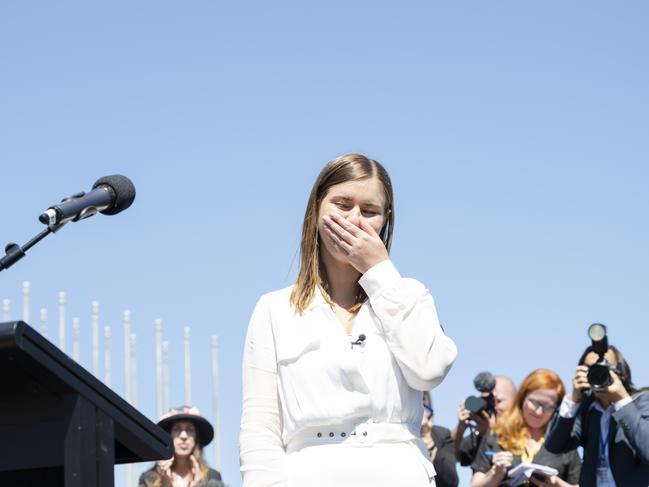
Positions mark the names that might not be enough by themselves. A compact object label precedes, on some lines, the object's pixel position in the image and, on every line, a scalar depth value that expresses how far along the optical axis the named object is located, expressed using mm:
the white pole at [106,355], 22547
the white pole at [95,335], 22734
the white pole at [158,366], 22375
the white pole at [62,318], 22316
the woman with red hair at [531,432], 7359
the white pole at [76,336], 22203
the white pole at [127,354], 22344
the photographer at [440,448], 7742
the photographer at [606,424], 6500
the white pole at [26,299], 21838
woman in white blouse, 3367
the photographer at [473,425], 7727
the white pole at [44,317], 22062
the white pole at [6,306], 21759
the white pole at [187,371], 22438
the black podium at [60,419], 2412
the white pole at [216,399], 20859
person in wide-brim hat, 7883
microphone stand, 3510
